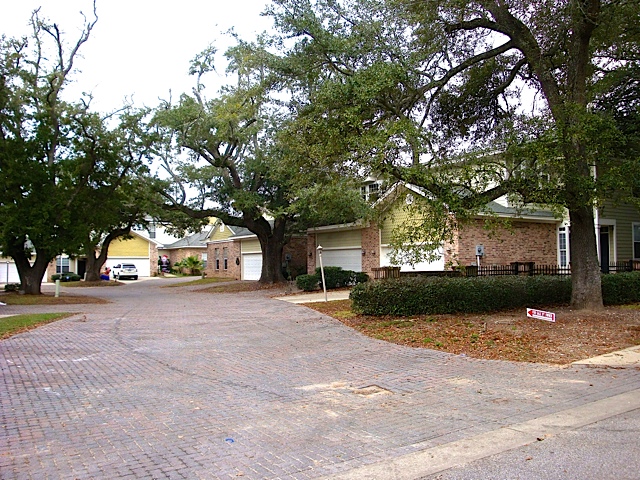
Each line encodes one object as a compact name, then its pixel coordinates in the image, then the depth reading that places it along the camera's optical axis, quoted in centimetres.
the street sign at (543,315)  998
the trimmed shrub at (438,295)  1363
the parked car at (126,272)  4925
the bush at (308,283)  2392
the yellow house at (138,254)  5309
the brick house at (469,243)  2075
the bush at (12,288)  2766
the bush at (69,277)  4528
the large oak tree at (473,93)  1140
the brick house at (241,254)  3534
